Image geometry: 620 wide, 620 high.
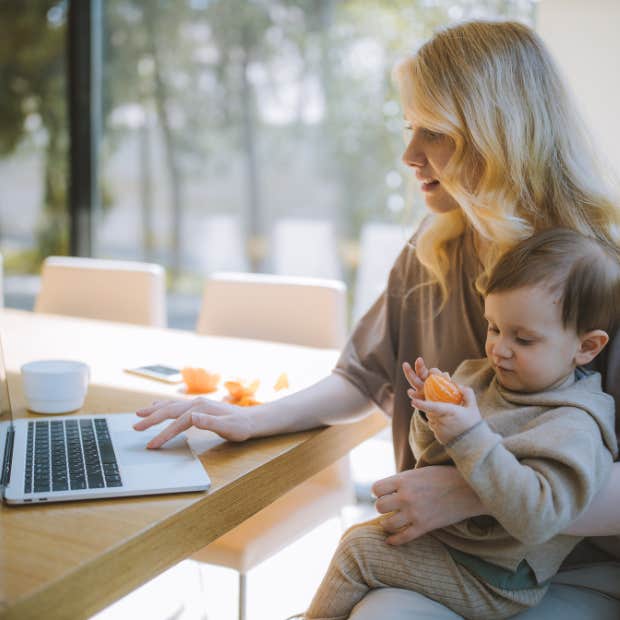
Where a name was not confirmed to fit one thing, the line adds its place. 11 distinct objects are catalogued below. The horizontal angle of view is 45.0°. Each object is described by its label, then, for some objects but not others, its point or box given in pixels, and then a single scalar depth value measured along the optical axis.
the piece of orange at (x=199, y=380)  1.57
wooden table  0.81
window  3.29
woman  1.13
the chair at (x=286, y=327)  1.64
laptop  0.99
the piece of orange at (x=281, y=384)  1.61
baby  1.01
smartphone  1.68
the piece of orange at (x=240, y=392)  1.49
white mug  1.35
